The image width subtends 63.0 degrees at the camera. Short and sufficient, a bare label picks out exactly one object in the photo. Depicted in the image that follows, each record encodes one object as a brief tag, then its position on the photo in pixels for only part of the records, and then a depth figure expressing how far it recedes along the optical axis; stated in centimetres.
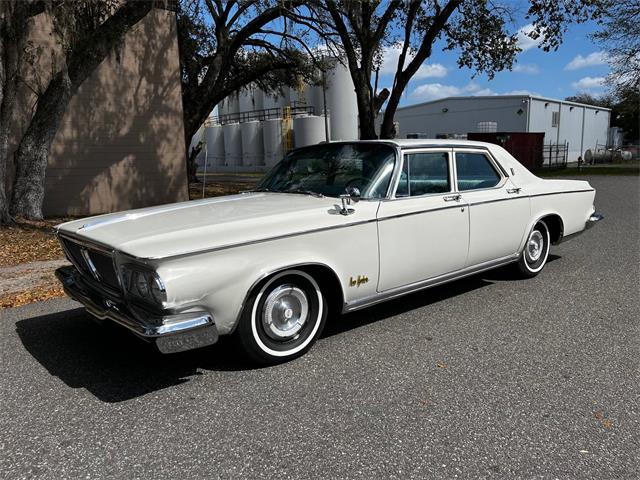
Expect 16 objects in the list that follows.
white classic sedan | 320
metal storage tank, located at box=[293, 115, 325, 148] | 3828
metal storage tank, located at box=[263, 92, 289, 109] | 4725
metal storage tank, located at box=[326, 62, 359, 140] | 4059
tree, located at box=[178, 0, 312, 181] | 1658
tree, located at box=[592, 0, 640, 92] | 2647
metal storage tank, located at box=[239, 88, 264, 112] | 5094
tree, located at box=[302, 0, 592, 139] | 1445
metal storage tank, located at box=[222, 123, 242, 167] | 4603
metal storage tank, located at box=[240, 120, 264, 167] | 4312
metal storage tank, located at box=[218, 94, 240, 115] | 5521
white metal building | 4316
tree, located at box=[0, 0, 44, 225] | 861
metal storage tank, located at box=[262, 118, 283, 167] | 4041
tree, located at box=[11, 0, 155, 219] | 963
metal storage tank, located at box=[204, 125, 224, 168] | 4822
